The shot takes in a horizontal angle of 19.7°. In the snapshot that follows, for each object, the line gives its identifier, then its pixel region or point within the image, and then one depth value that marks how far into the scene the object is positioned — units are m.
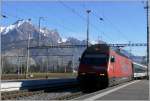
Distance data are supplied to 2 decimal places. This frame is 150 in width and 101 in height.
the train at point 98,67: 30.09
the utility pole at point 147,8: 60.88
